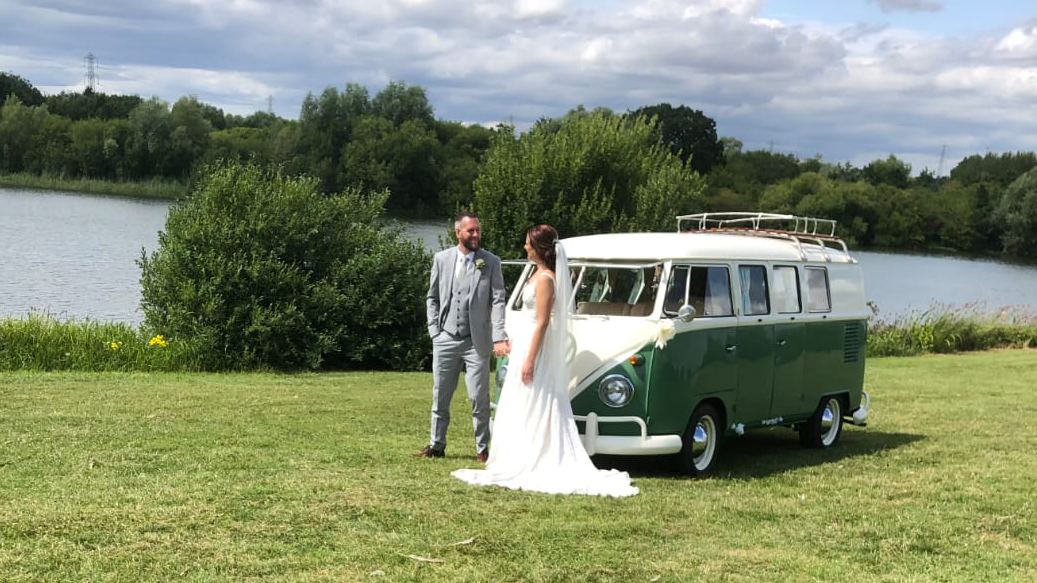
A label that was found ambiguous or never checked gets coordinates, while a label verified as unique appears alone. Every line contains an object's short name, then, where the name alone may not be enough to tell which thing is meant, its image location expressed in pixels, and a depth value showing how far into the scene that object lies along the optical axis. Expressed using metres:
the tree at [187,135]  75.88
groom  9.50
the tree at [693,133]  90.06
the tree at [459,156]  68.69
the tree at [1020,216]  88.19
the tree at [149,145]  75.69
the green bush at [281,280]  21.23
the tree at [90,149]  78.06
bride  8.78
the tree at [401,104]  84.50
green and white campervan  9.41
